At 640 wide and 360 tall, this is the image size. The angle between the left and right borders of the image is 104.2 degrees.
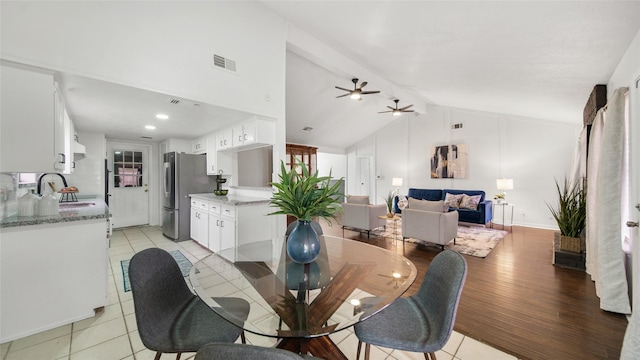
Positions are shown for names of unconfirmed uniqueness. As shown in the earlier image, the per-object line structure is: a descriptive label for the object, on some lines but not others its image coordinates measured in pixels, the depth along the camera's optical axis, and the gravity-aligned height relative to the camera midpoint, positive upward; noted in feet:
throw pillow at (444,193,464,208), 20.44 -1.87
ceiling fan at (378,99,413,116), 19.55 +5.32
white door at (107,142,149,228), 17.72 -0.42
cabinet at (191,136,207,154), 16.34 +2.19
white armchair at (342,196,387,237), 16.19 -2.46
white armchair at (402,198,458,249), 12.66 -2.38
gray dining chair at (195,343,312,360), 1.93 -1.41
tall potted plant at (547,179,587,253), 10.44 -1.85
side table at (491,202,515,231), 19.23 -2.52
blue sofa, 18.42 -2.52
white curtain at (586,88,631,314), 6.78 -0.97
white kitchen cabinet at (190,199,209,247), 13.33 -2.45
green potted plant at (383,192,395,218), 15.37 -1.90
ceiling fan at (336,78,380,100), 14.95 +5.18
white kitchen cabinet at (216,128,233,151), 13.30 +2.15
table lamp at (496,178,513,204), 18.92 -0.48
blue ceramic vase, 5.27 -1.40
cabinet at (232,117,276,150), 11.10 +2.06
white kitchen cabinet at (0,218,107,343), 6.05 -2.57
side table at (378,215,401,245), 15.11 -3.60
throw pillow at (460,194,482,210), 19.16 -1.88
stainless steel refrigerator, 14.96 -0.64
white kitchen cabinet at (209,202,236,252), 11.25 -2.33
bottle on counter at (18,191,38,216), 6.75 -0.76
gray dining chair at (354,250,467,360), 3.93 -2.55
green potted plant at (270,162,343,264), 5.15 -0.57
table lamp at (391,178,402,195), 24.95 -0.44
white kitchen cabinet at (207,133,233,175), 14.94 +1.09
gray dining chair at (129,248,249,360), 3.95 -2.41
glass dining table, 3.80 -2.14
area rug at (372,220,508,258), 13.30 -3.81
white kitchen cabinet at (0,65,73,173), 5.96 +1.37
